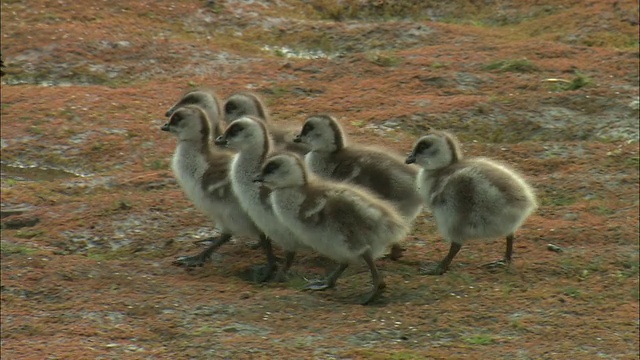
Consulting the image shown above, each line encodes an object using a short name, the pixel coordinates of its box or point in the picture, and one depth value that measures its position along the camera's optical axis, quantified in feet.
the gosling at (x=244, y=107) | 43.11
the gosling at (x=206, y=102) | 43.60
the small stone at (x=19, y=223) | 41.39
